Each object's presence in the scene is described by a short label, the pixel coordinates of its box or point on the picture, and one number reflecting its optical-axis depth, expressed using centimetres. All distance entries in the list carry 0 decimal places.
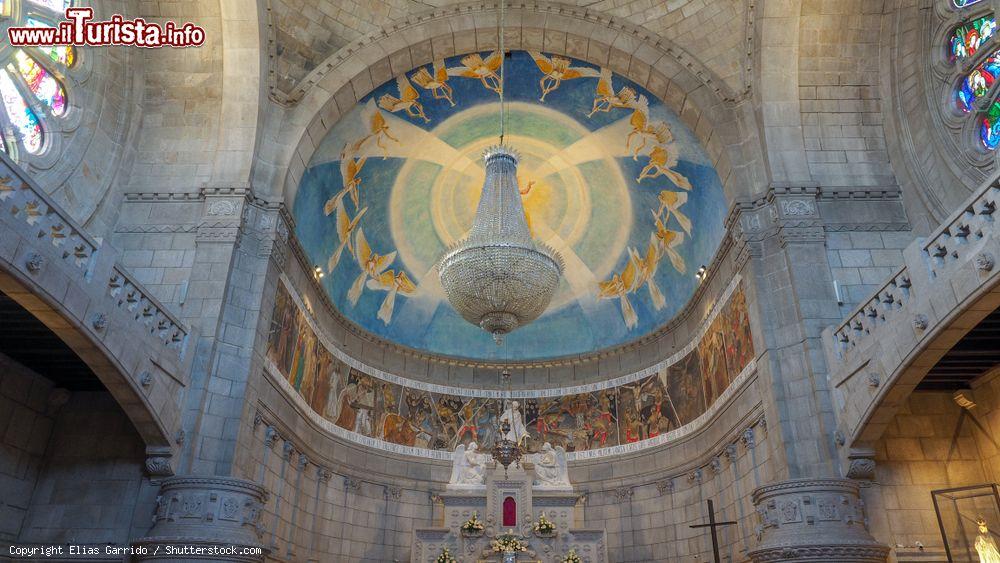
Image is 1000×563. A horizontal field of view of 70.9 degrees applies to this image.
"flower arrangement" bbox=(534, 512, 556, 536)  1481
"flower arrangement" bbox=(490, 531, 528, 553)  1424
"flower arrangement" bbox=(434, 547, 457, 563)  1409
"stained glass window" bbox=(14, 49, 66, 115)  1025
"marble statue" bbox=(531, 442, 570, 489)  1622
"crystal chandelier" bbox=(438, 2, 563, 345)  1096
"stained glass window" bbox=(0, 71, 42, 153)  994
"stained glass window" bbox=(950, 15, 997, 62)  1021
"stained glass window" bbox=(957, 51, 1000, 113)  1022
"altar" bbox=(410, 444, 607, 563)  1465
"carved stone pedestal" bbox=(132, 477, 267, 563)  929
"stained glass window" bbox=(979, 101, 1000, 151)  1011
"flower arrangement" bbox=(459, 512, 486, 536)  1473
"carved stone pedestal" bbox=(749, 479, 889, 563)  920
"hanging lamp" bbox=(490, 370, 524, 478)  1241
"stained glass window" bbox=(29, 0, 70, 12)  1040
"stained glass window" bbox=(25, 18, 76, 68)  1054
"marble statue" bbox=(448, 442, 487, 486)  1631
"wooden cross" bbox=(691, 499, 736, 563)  1043
